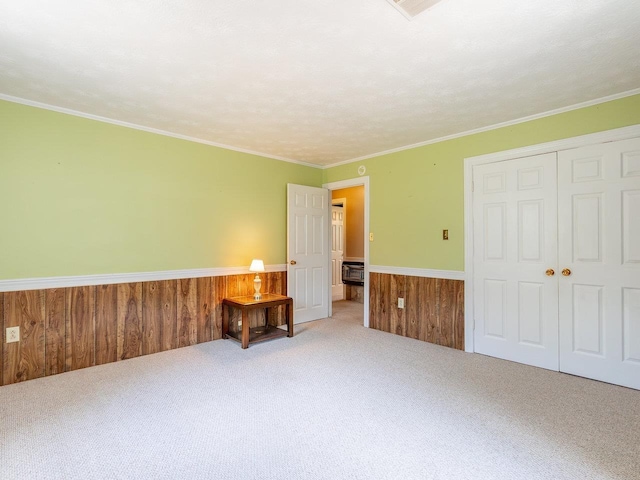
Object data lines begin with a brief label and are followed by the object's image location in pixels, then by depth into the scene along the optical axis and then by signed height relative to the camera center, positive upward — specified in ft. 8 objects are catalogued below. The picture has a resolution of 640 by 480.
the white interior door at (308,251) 15.10 -0.47
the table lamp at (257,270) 12.93 -1.16
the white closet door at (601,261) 8.67 -0.55
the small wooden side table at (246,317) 11.85 -2.99
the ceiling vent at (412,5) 5.33 +4.00
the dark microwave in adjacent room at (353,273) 20.70 -2.07
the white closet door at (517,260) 10.03 -0.61
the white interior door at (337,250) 22.11 -0.59
